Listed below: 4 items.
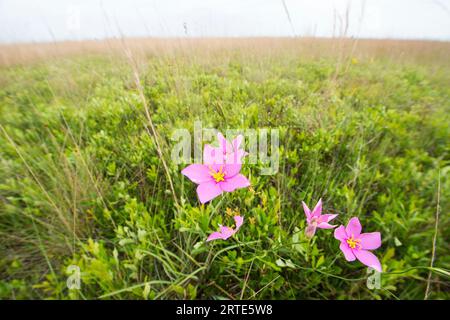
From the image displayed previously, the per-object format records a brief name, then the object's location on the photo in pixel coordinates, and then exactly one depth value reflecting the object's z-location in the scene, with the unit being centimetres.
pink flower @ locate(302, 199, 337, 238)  23
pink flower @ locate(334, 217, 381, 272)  23
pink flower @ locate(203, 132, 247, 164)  23
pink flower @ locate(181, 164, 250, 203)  22
